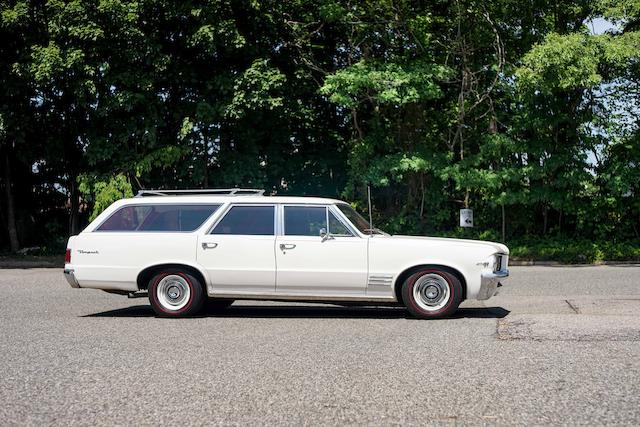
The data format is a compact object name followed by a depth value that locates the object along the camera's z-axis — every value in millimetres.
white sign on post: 23125
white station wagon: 10156
